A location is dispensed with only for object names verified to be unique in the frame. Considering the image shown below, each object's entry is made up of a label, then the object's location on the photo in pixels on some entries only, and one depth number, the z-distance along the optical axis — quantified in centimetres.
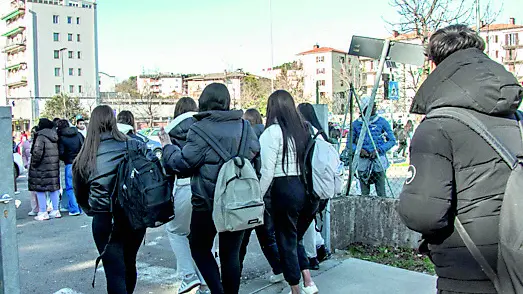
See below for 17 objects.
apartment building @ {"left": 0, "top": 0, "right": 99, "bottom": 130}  7131
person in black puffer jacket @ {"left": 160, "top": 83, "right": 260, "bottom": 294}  371
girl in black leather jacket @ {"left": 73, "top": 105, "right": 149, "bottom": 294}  382
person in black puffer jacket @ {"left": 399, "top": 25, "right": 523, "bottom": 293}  207
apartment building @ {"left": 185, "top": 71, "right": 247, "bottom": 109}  4139
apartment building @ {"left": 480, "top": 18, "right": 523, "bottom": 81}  6632
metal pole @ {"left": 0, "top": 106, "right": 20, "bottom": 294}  295
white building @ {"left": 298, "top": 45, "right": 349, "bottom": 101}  7891
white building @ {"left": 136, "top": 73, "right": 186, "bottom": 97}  9685
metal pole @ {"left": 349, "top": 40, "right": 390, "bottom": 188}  586
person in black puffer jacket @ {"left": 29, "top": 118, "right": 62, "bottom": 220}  865
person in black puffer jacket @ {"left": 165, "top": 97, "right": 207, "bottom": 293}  452
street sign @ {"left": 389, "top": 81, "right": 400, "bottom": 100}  760
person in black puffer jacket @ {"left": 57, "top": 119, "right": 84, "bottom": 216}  899
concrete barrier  589
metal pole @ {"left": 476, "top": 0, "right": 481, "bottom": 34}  952
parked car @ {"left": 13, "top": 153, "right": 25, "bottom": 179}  1370
